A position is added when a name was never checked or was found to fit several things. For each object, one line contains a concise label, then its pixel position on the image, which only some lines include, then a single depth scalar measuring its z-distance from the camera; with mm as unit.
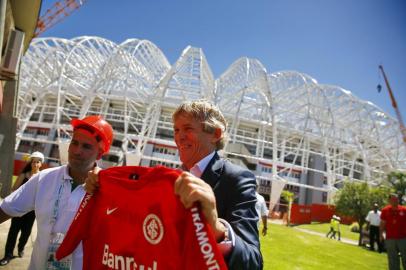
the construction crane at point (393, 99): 74900
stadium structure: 34969
